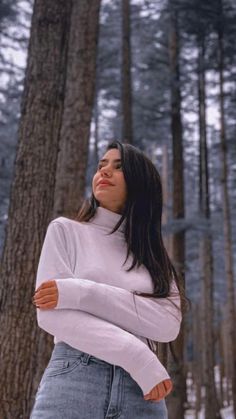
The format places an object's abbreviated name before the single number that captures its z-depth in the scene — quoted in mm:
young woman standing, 1857
